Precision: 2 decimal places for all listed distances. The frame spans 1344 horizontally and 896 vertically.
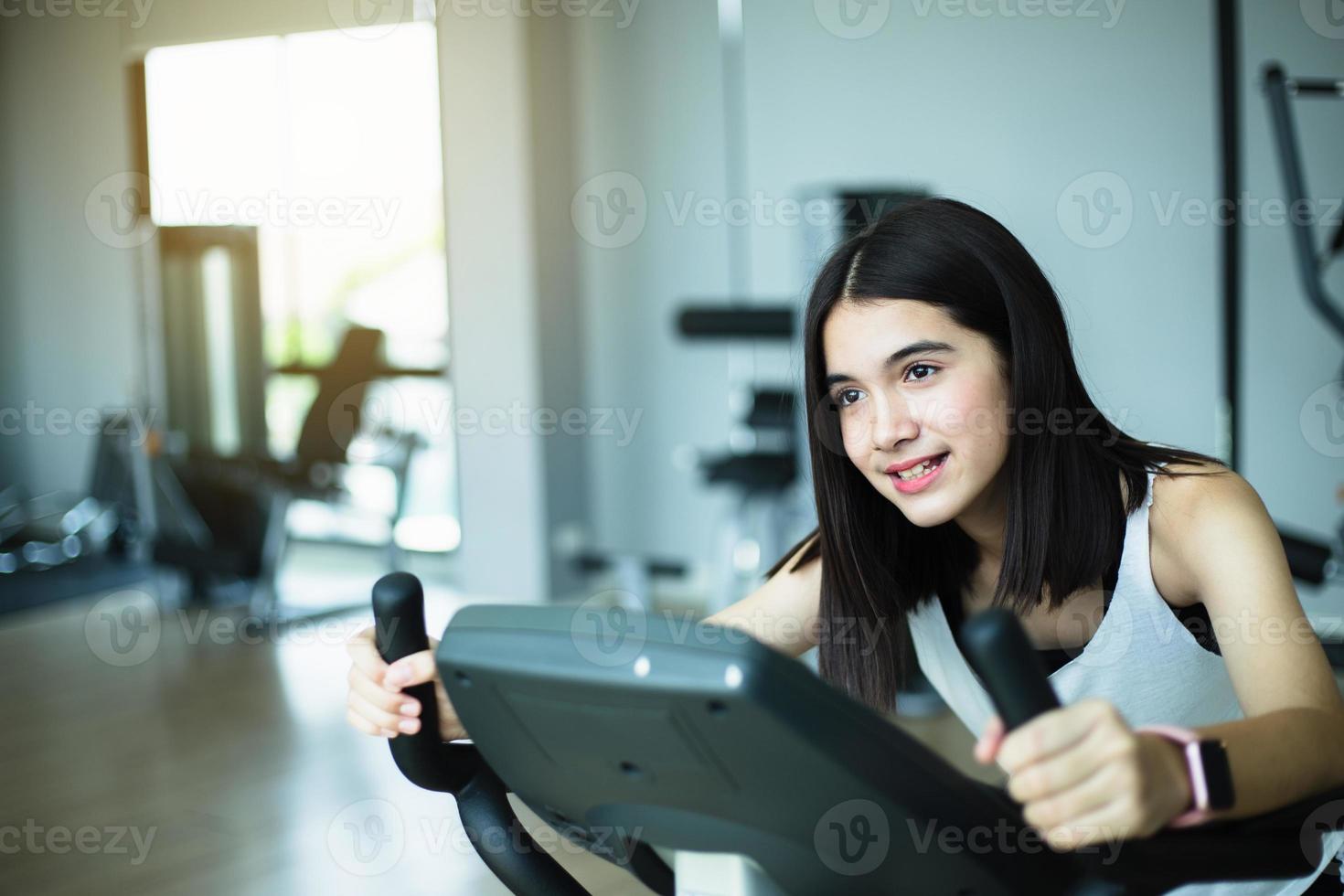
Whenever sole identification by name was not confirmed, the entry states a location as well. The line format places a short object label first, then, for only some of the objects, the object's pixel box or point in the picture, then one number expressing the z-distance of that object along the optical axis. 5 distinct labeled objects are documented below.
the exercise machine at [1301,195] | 2.91
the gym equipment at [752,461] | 3.63
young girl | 1.11
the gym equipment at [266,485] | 3.98
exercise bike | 0.66
